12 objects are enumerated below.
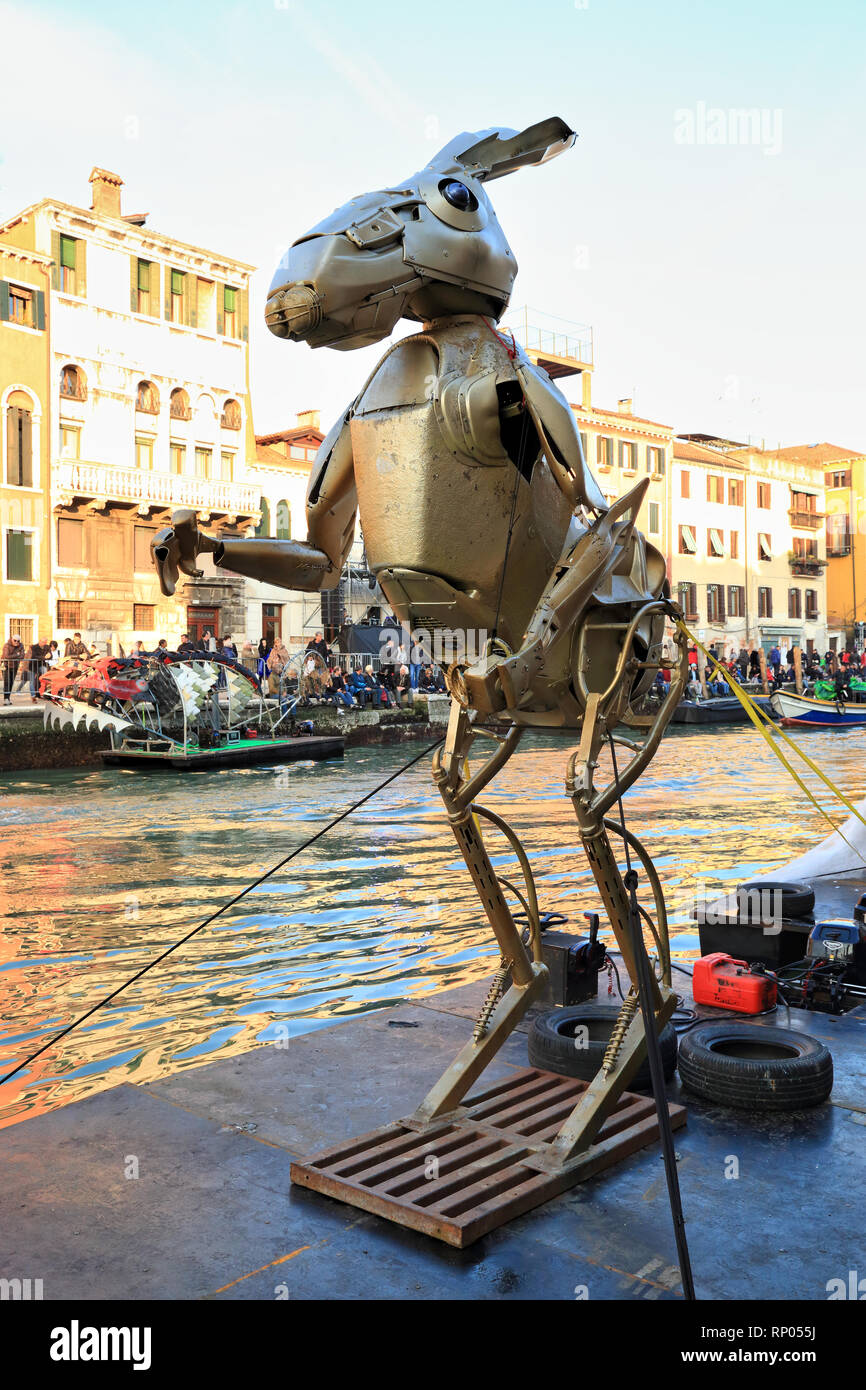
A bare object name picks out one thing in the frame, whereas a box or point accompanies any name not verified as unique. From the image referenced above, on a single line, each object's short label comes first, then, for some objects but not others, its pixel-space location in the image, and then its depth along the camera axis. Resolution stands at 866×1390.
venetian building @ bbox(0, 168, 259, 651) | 38.72
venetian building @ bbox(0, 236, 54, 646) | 36.88
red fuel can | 6.41
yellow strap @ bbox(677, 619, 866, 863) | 5.19
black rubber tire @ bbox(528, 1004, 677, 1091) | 5.25
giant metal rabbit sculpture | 4.15
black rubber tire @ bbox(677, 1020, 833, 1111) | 4.96
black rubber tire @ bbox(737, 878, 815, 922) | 7.70
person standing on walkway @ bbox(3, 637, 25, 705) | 32.47
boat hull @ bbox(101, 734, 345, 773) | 25.48
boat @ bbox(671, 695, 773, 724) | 41.19
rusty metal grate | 3.94
